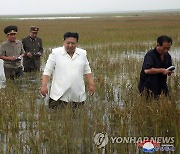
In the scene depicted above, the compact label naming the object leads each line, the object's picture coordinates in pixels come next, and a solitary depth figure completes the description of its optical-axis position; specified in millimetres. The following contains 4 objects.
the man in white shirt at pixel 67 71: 4475
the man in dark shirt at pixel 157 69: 4938
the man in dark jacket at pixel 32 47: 8577
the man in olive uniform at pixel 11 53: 6955
